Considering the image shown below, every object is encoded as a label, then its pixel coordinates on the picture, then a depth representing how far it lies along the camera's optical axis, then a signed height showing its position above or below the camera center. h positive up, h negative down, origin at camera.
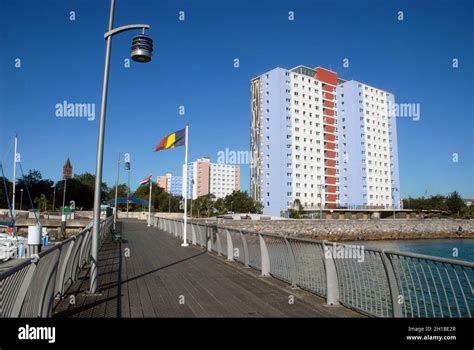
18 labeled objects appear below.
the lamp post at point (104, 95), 7.20 +2.28
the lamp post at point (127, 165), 34.25 +3.89
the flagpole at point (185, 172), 17.17 +1.63
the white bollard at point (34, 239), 8.13 -0.73
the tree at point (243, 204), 78.81 +0.62
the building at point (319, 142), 79.44 +14.99
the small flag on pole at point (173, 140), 17.55 +3.21
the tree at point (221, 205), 89.39 +0.34
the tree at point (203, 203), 101.06 +1.02
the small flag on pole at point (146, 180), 33.53 +2.45
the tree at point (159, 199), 103.94 +2.28
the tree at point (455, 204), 108.38 +0.77
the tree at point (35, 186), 89.41 +5.13
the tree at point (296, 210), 71.56 -0.65
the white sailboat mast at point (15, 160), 47.69 +5.96
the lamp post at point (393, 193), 93.70 +3.51
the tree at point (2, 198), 70.18 +1.70
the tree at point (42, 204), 69.39 +0.56
